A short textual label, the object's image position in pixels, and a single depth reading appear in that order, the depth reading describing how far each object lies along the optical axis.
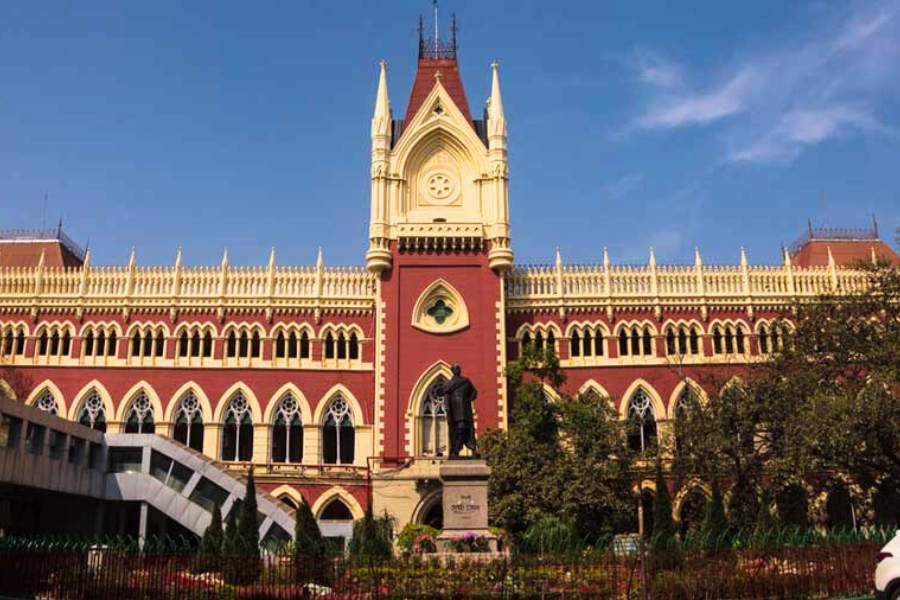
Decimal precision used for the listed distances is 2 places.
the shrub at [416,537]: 25.95
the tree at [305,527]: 30.22
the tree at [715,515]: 33.42
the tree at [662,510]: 35.03
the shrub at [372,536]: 26.98
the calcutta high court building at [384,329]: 44.12
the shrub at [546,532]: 30.45
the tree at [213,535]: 23.51
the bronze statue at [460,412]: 24.39
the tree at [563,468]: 36.06
